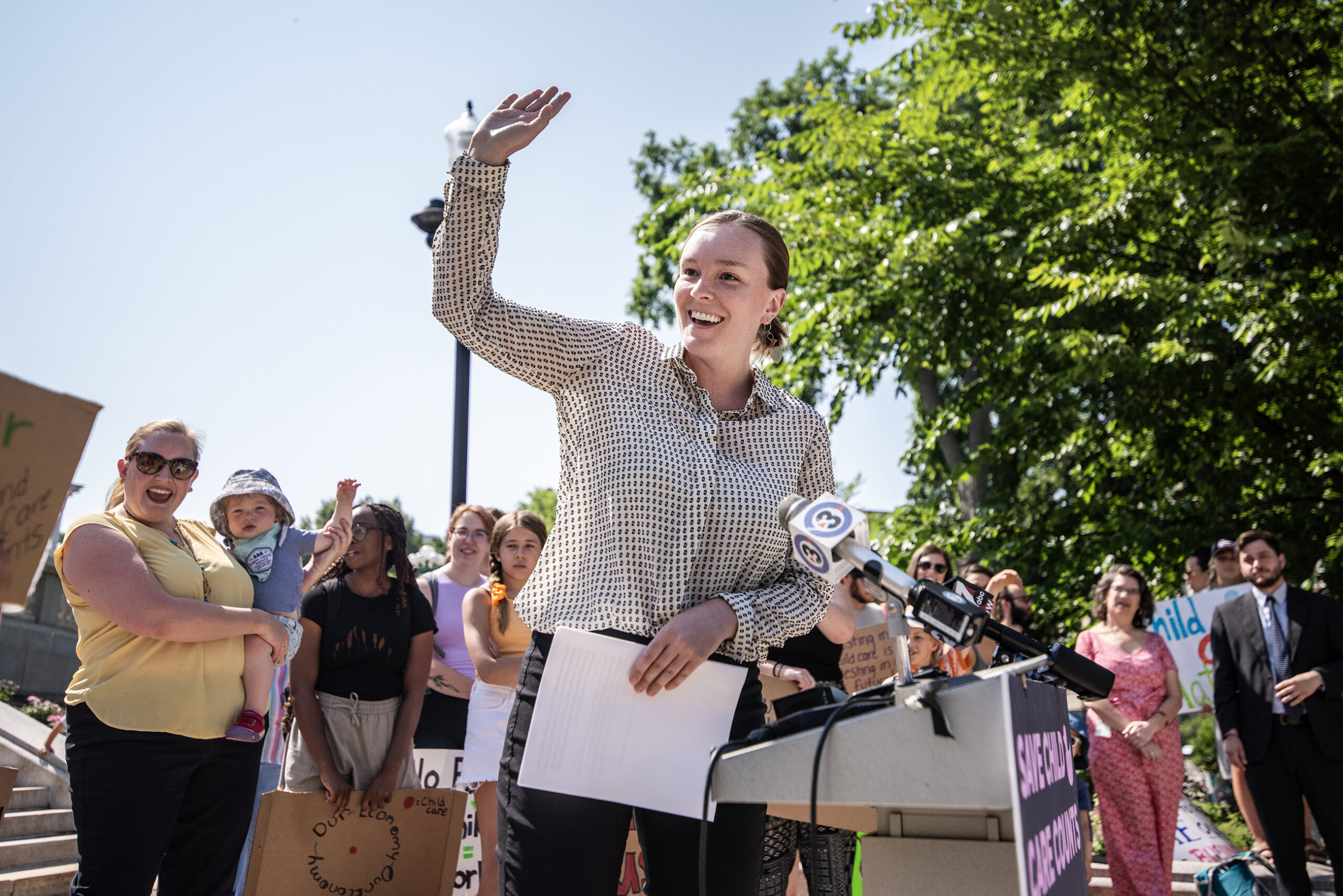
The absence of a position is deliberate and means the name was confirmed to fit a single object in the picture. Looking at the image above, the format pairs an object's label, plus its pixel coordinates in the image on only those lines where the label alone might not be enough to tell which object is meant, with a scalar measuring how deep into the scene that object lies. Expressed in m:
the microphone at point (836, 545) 1.66
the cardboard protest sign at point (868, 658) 5.72
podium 1.46
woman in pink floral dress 6.23
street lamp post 7.02
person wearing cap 8.02
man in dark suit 6.05
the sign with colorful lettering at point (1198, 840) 7.55
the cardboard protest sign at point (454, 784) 5.55
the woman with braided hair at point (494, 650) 5.21
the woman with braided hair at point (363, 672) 4.58
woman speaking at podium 1.91
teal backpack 6.08
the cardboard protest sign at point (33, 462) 2.13
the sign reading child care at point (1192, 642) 8.02
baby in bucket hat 4.35
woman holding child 3.13
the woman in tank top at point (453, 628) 5.69
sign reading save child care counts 1.46
